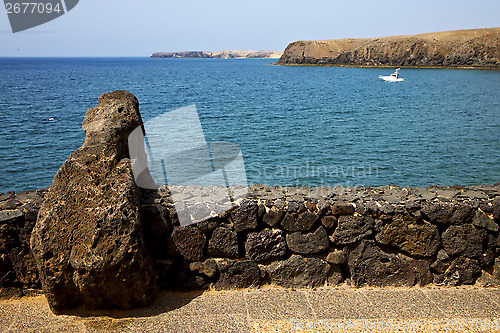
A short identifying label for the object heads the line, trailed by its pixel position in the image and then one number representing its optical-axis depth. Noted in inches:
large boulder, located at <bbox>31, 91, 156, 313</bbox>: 183.0
